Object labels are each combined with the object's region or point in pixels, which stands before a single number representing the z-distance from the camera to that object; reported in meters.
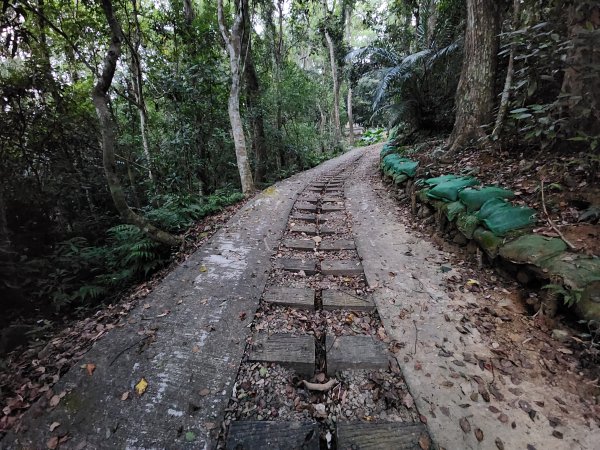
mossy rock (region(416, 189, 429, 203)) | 3.95
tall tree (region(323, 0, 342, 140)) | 12.77
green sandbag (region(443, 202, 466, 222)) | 3.09
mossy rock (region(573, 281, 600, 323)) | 1.71
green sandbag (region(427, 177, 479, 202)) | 3.31
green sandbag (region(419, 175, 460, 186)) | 3.70
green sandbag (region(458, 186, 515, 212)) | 2.82
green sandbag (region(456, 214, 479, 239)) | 2.79
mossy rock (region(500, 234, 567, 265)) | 2.06
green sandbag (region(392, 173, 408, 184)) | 5.22
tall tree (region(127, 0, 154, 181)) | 5.92
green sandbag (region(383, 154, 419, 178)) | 4.95
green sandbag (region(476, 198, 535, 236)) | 2.43
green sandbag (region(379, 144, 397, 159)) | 7.73
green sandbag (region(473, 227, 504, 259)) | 2.47
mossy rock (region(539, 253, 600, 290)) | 1.76
